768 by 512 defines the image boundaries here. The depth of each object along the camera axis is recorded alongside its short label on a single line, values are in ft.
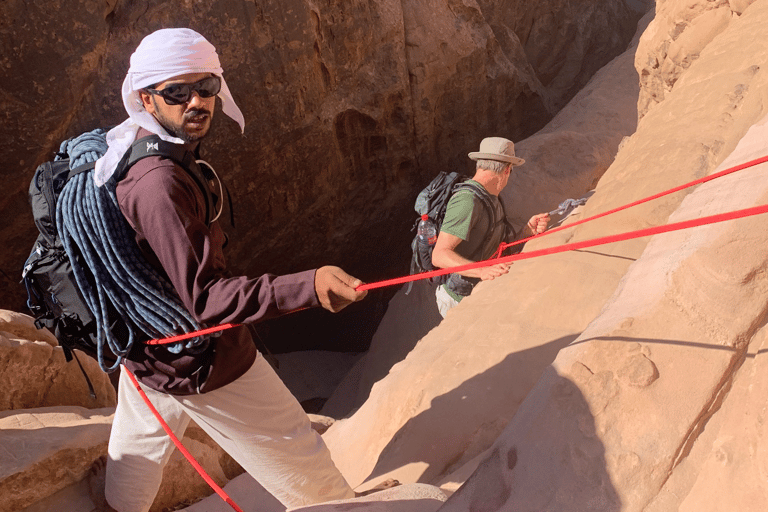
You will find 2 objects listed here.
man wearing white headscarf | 5.32
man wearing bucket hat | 12.14
